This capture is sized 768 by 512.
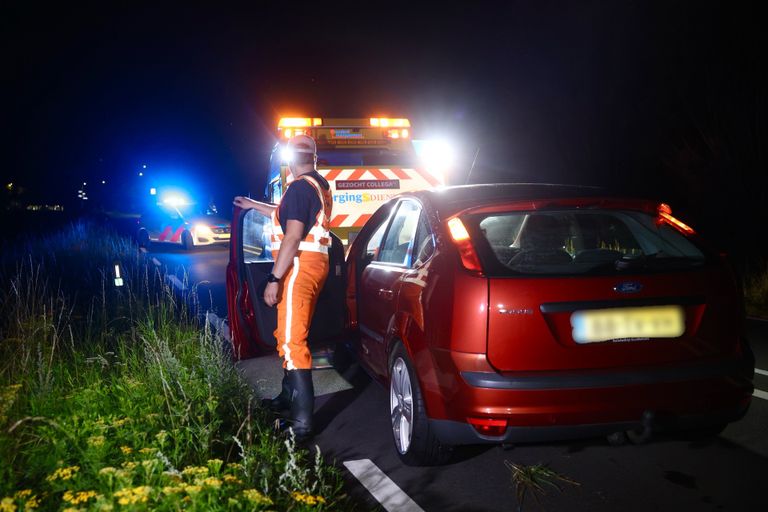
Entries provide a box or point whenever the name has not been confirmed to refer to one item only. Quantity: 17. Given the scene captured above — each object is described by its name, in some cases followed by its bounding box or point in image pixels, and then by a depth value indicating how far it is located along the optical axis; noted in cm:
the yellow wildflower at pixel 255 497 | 264
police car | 1958
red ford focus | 317
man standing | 425
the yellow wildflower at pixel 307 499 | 281
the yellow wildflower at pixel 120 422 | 355
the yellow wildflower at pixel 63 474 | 295
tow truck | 969
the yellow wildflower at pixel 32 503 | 261
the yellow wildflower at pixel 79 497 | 265
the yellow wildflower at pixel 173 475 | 281
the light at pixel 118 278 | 890
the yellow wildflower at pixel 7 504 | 251
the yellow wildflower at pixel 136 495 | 256
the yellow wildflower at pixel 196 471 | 287
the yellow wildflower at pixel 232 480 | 286
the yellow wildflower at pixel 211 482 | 265
